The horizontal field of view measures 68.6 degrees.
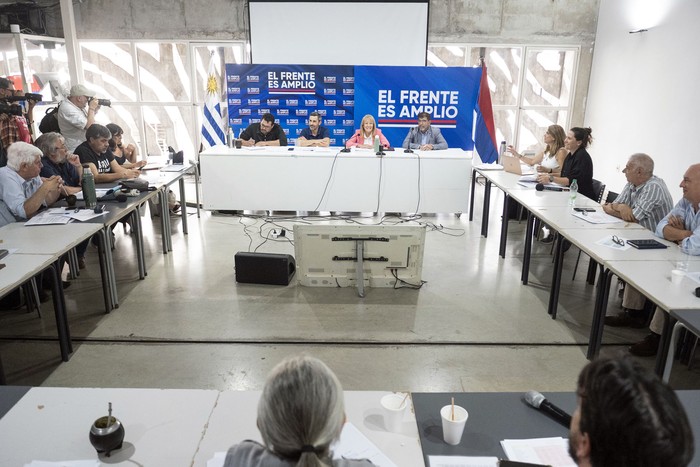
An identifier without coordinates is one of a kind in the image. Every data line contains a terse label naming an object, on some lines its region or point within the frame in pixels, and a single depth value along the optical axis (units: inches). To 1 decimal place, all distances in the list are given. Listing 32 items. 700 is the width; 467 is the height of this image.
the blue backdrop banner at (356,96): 315.9
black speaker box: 173.0
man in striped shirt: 148.9
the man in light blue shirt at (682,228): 124.9
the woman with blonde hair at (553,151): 226.1
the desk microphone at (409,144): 258.4
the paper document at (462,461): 60.0
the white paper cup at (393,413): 65.3
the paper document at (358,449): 60.9
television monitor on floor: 163.3
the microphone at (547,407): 66.7
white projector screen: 321.7
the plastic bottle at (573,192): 178.2
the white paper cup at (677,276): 106.9
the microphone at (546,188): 197.3
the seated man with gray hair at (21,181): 144.9
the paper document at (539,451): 60.4
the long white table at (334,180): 249.1
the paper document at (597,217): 153.7
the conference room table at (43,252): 110.8
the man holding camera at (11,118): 208.8
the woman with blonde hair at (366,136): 270.4
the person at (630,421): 35.2
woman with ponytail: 42.6
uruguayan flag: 335.6
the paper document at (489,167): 245.6
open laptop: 229.5
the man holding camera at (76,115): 224.5
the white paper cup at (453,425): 61.9
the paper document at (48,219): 143.8
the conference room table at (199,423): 61.4
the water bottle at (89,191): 154.2
